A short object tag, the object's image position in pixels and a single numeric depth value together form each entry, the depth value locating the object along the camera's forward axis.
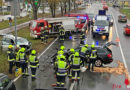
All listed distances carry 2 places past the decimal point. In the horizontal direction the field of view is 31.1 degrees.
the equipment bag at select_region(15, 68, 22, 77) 13.33
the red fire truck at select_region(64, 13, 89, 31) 29.57
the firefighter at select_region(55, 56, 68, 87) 10.27
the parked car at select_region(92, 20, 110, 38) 27.14
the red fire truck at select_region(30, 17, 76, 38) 25.43
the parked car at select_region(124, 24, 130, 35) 29.25
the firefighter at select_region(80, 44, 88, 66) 13.96
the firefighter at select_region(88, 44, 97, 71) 13.93
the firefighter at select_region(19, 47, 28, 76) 12.64
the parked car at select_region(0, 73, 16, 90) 8.65
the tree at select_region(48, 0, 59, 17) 44.03
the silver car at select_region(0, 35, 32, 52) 18.42
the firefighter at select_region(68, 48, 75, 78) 11.96
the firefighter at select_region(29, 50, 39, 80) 12.06
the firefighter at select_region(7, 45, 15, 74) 13.22
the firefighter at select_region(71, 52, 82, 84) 11.63
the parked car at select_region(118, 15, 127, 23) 45.28
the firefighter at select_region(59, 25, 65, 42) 23.10
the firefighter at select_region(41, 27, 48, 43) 22.76
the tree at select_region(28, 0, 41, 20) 33.40
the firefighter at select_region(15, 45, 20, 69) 12.98
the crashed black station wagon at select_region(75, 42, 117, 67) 15.21
